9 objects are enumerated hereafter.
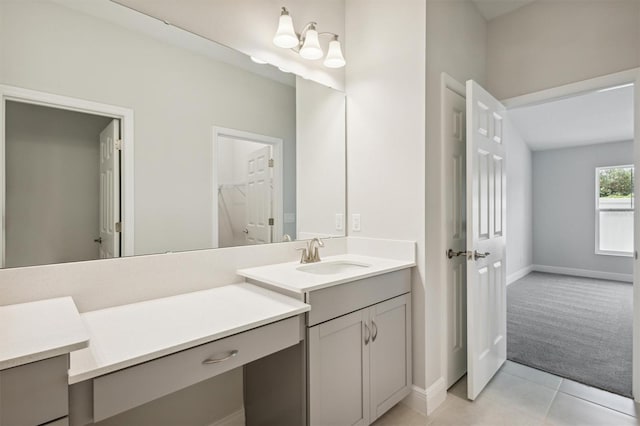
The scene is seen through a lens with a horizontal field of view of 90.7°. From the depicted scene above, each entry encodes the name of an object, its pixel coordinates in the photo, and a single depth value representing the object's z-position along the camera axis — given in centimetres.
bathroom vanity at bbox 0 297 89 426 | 72
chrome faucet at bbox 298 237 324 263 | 196
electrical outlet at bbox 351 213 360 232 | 223
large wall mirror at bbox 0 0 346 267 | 114
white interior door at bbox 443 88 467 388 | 209
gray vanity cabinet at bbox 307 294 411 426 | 138
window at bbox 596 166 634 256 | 521
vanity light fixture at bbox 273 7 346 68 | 175
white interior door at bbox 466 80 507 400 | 198
